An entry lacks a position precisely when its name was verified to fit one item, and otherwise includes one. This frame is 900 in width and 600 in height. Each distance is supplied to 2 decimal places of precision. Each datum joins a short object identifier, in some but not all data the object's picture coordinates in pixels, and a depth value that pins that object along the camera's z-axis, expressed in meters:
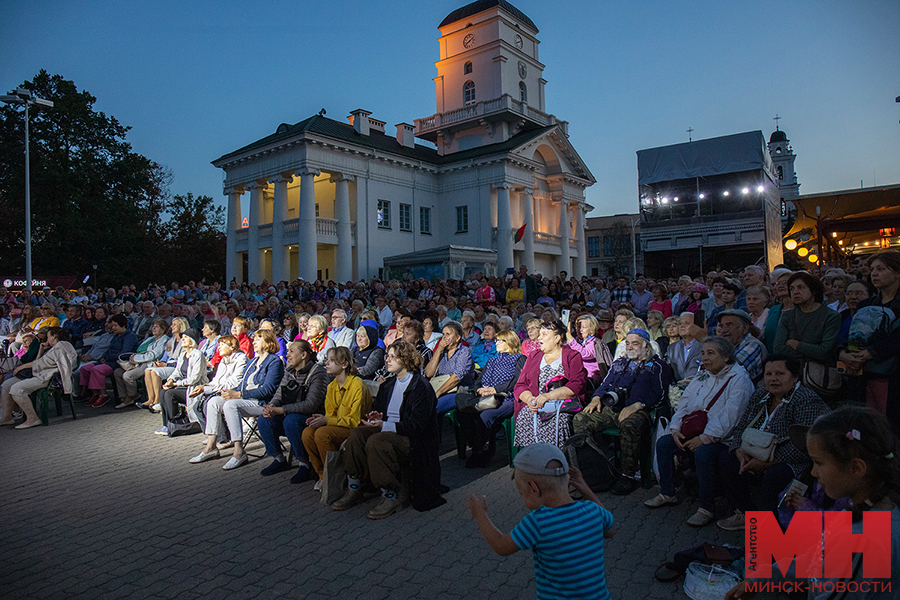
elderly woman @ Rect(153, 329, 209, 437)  8.20
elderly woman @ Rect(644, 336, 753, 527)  4.49
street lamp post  18.26
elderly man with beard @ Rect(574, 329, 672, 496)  5.39
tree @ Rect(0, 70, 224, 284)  32.72
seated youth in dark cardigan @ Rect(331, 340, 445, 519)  5.15
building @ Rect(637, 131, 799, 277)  22.00
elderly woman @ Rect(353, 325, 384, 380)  7.68
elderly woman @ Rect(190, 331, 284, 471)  6.77
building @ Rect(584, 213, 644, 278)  63.09
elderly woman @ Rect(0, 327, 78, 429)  9.07
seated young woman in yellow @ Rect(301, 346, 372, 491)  5.62
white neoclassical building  27.91
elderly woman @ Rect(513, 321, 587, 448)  5.83
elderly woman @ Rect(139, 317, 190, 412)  9.63
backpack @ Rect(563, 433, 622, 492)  5.45
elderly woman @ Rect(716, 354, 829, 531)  3.96
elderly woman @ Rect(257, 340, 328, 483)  6.13
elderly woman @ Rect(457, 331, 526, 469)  6.56
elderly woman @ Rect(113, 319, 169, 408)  10.14
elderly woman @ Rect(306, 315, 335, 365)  8.60
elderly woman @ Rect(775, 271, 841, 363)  4.83
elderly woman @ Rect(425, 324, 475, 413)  7.19
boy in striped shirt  2.36
